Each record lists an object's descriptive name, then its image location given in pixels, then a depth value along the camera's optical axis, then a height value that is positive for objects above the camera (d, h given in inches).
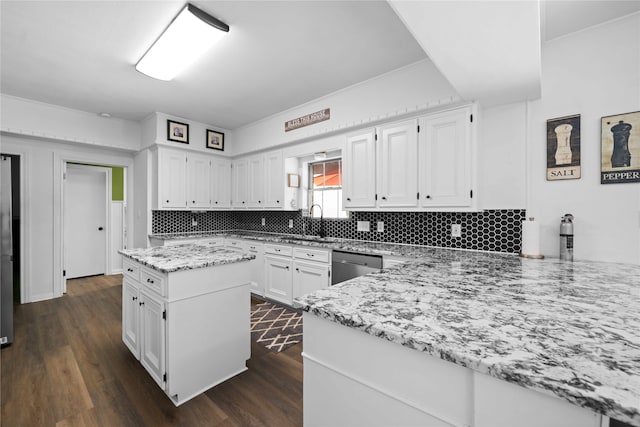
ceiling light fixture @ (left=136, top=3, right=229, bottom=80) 82.1 +56.8
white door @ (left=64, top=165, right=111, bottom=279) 203.8 -4.7
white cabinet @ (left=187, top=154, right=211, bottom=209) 184.2 +21.8
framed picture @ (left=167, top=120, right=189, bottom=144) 169.6 +51.2
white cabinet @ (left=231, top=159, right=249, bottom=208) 194.2 +21.2
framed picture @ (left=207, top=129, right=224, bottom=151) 189.9 +51.6
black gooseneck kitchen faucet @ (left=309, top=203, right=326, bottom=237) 159.2 -9.7
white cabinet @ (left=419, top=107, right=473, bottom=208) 99.9 +20.5
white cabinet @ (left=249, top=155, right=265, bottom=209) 182.1 +21.3
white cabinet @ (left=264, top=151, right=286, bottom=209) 168.4 +20.7
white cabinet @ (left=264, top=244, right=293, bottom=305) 143.2 -32.2
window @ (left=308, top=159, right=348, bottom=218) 159.3 +15.3
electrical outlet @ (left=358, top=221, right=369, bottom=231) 140.8 -6.3
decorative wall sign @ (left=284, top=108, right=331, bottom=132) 142.0 +51.1
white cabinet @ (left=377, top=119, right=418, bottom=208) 112.3 +20.6
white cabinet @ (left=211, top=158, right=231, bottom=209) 197.5 +21.8
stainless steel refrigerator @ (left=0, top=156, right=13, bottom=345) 102.4 -17.2
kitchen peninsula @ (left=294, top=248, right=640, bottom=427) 23.5 -13.8
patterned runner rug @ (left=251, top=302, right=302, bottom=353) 106.8 -49.7
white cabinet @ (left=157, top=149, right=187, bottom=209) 169.9 +21.6
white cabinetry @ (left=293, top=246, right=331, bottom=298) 127.0 -27.0
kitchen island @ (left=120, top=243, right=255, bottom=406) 73.4 -30.1
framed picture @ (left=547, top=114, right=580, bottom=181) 87.8 +21.3
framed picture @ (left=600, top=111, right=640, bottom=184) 79.4 +19.1
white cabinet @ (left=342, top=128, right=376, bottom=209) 124.9 +20.0
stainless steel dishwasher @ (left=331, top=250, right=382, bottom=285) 110.8 -21.5
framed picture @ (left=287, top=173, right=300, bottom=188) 166.9 +20.2
